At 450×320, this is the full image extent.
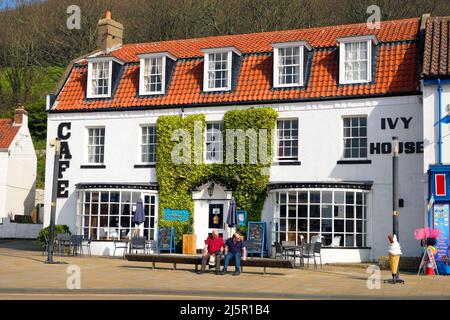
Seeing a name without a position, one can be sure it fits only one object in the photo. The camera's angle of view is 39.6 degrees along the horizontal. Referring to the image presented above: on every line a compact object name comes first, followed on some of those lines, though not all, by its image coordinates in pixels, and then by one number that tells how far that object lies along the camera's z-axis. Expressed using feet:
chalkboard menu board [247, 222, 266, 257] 86.53
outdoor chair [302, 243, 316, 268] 77.65
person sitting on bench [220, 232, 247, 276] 68.18
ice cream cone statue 61.98
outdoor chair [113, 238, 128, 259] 91.86
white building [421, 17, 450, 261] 73.31
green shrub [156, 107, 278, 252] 89.51
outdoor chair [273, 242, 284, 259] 78.12
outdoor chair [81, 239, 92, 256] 93.87
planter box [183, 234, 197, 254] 90.53
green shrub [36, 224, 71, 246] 97.00
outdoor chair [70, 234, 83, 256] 89.14
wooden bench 65.00
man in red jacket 69.10
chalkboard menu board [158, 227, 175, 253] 91.30
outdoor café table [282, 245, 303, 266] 76.91
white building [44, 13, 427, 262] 83.20
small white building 142.31
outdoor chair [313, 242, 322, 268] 77.61
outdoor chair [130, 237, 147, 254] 84.99
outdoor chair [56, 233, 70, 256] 89.40
